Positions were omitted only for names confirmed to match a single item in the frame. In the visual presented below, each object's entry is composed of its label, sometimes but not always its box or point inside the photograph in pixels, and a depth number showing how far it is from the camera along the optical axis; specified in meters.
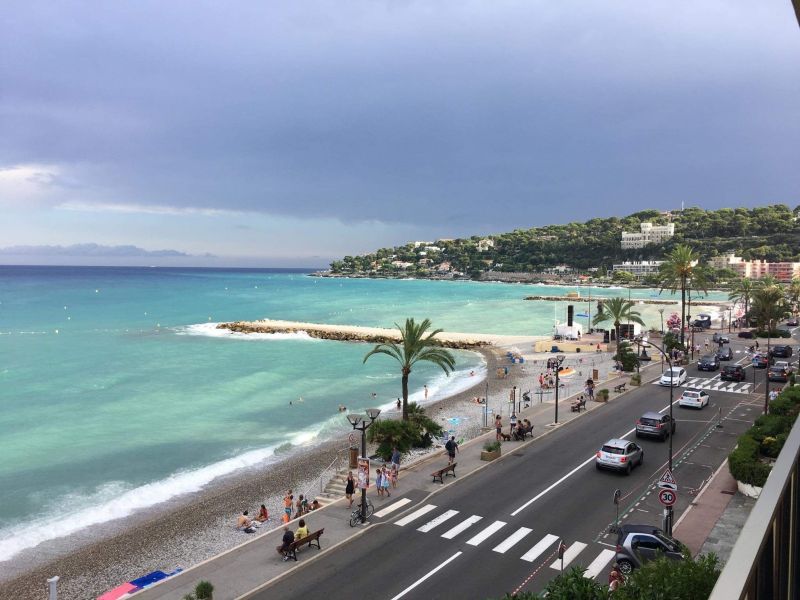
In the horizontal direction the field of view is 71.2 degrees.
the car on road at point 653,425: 29.02
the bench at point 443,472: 24.50
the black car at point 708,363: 49.91
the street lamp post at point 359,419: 20.59
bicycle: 20.48
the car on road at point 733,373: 44.91
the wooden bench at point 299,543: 18.09
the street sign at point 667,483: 17.72
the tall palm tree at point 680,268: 56.12
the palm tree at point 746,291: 86.81
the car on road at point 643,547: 16.25
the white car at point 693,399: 35.84
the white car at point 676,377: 42.94
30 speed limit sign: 17.06
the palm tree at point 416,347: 32.72
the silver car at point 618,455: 24.33
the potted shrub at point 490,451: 27.14
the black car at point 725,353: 54.72
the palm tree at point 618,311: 60.81
